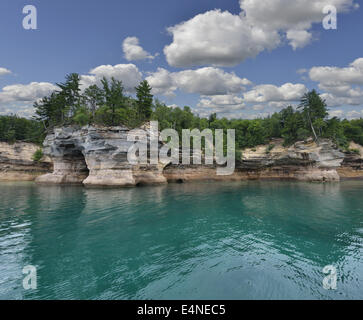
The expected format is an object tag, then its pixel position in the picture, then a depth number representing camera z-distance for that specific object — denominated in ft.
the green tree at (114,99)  104.37
